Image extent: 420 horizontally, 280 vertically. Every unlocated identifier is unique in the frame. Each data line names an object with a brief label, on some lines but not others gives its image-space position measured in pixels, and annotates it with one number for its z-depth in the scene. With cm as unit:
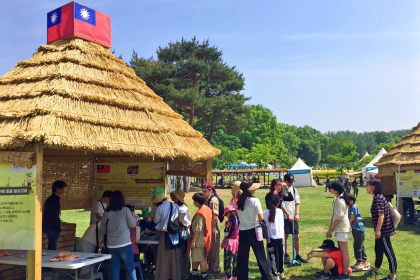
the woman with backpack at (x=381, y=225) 687
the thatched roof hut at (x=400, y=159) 1361
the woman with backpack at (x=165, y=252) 694
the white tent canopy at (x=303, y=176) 4288
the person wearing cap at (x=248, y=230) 646
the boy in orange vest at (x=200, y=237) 700
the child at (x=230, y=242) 695
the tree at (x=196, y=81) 2723
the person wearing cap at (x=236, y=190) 768
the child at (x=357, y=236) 772
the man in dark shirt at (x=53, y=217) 721
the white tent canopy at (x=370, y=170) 4068
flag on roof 847
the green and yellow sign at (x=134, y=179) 939
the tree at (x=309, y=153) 9841
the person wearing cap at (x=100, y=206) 764
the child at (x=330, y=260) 706
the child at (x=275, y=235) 709
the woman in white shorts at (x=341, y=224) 684
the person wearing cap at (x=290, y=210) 791
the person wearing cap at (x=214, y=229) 752
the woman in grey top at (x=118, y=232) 613
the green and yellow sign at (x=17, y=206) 547
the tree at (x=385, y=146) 6841
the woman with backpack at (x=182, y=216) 714
